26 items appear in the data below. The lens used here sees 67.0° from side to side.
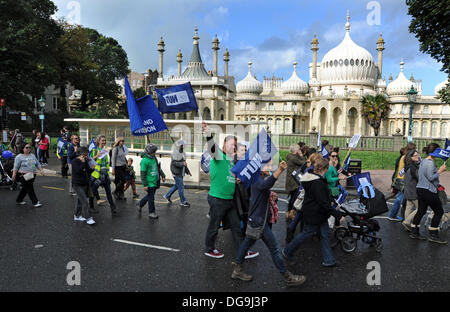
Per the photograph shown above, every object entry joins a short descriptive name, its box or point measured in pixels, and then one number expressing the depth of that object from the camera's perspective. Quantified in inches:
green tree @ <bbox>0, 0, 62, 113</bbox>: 1153.4
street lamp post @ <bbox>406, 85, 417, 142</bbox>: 863.3
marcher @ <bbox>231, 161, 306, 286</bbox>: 192.4
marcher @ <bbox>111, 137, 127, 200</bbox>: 383.6
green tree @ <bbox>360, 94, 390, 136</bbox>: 1888.5
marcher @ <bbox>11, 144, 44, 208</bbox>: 370.0
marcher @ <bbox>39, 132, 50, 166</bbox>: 709.9
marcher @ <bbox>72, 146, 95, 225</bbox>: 309.4
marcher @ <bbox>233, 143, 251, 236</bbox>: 221.9
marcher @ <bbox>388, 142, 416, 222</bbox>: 329.7
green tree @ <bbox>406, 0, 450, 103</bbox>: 737.8
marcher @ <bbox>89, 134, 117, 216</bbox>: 348.0
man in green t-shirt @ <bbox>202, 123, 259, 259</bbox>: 218.1
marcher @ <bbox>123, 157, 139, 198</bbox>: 419.8
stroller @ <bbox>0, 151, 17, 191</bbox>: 488.7
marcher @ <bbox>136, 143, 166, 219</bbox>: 323.9
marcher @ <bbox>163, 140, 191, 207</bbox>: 387.9
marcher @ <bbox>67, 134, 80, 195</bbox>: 410.4
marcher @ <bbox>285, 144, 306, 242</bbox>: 317.4
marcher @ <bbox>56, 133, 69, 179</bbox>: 575.8
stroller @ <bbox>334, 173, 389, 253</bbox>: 253.1
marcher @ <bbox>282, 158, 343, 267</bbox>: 212.4
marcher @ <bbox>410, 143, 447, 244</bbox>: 270.2
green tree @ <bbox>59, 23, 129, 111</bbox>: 1766.7
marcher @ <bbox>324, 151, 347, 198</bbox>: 268.8
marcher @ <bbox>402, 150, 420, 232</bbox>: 296.6
